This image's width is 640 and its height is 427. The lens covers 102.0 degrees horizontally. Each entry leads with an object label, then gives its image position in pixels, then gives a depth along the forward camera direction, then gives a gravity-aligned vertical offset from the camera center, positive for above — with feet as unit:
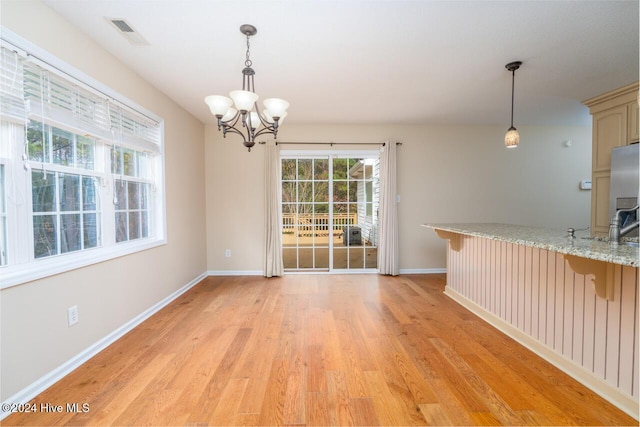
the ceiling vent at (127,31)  6.27 +4.46
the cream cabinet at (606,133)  9.48 +2.72
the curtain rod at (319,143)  14.11 +3.40
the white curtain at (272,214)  13.84 -0.49
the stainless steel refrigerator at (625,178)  8.99 +0.91
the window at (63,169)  5.17 +0.95
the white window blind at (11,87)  4.93 +2.34
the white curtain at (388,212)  14.14 -0.42
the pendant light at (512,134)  8.34 +2.41
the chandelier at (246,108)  5.97 +2.40
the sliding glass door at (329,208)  14.53 -0.18
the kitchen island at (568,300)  4.84 -2.37
